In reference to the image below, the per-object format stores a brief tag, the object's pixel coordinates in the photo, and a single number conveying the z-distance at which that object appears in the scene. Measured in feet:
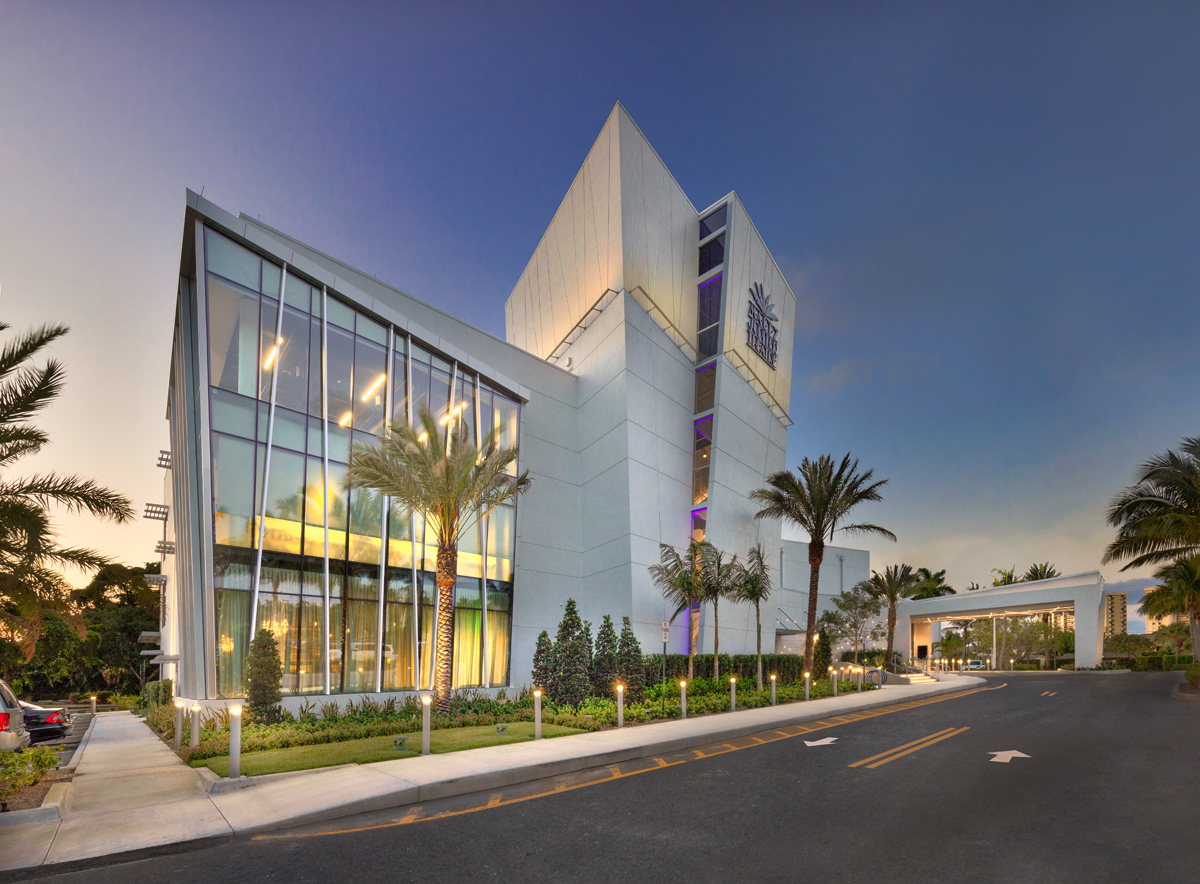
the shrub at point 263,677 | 54.90
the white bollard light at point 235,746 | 35.32
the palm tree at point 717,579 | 90.17
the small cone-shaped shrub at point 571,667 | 73.26
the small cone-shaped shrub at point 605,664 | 75.46
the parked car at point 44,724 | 61.31
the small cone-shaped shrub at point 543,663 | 75.25
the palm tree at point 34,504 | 38.45
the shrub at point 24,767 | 30.35
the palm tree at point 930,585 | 232.55
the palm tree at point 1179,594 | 92.56
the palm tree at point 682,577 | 90.07
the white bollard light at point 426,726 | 43.73
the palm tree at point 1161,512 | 79.51
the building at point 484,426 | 64.75
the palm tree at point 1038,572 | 253.96
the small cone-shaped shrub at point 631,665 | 75.77
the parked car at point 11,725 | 35.83
